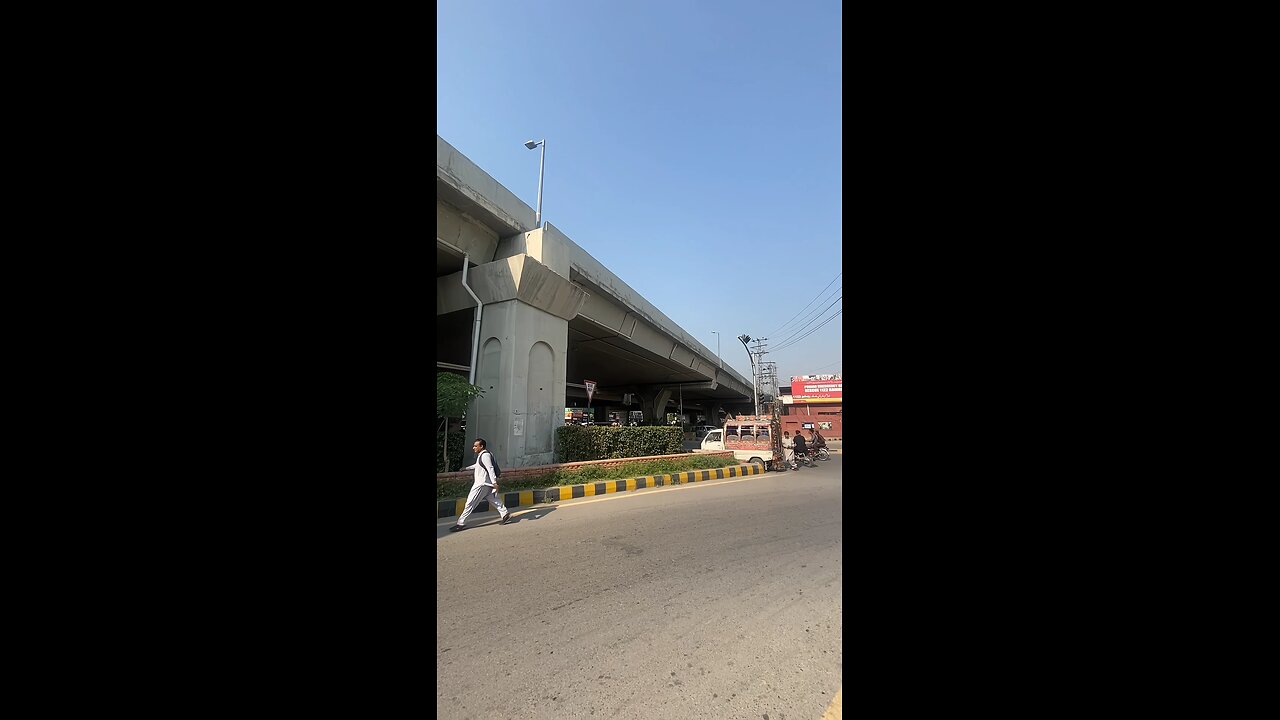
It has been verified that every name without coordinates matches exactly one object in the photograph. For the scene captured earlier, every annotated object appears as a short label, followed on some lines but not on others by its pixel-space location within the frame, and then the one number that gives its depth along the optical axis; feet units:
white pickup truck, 39.09
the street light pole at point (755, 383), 87.43
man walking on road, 18.03
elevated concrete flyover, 29.27
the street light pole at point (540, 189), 33.83
